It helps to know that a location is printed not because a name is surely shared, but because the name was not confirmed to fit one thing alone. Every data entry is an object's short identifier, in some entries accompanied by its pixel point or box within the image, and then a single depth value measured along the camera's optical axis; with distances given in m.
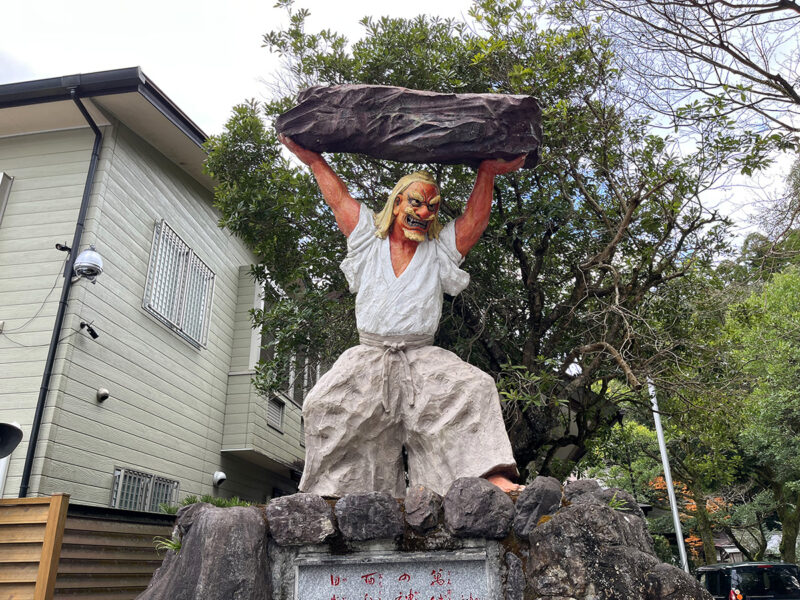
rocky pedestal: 3.14
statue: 4.02
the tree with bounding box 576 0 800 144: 6.21
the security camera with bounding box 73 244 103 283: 6.95
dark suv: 9.88
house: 7.24
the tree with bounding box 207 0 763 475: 6.57
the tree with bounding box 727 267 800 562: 12.38
